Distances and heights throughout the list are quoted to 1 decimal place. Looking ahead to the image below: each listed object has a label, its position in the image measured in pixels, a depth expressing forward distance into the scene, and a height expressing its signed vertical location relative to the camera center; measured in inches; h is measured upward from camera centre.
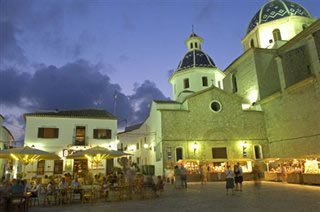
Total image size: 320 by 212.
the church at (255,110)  824.3 +193.9
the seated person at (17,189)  335.6 -26.4
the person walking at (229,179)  469.9 -33.4
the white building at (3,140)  1121.9 +150.1
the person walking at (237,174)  520.4 -27.3
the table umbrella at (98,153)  545.3 +30.0
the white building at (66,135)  846.5 +117.1
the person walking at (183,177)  625.2 -34.7
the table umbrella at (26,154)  489.3 +30.8
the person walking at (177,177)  636.7 -34.7
